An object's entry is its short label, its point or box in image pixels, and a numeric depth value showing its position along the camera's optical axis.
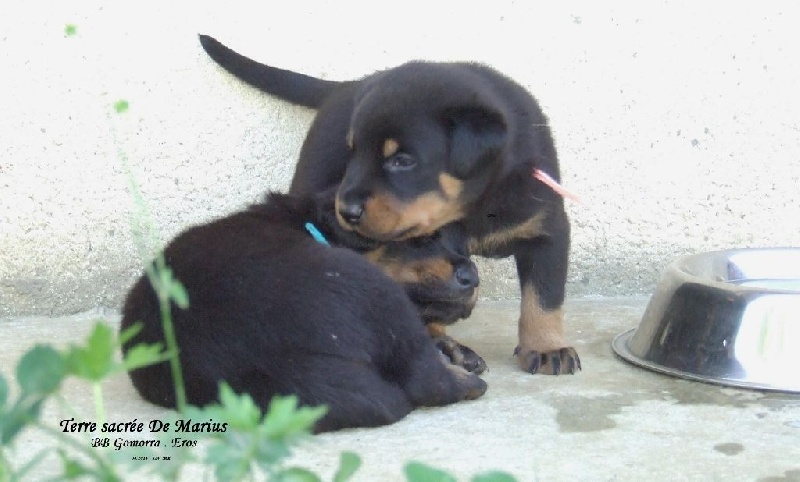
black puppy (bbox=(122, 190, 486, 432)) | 2.04
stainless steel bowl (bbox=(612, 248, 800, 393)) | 2.14
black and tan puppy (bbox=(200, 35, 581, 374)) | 2.15
